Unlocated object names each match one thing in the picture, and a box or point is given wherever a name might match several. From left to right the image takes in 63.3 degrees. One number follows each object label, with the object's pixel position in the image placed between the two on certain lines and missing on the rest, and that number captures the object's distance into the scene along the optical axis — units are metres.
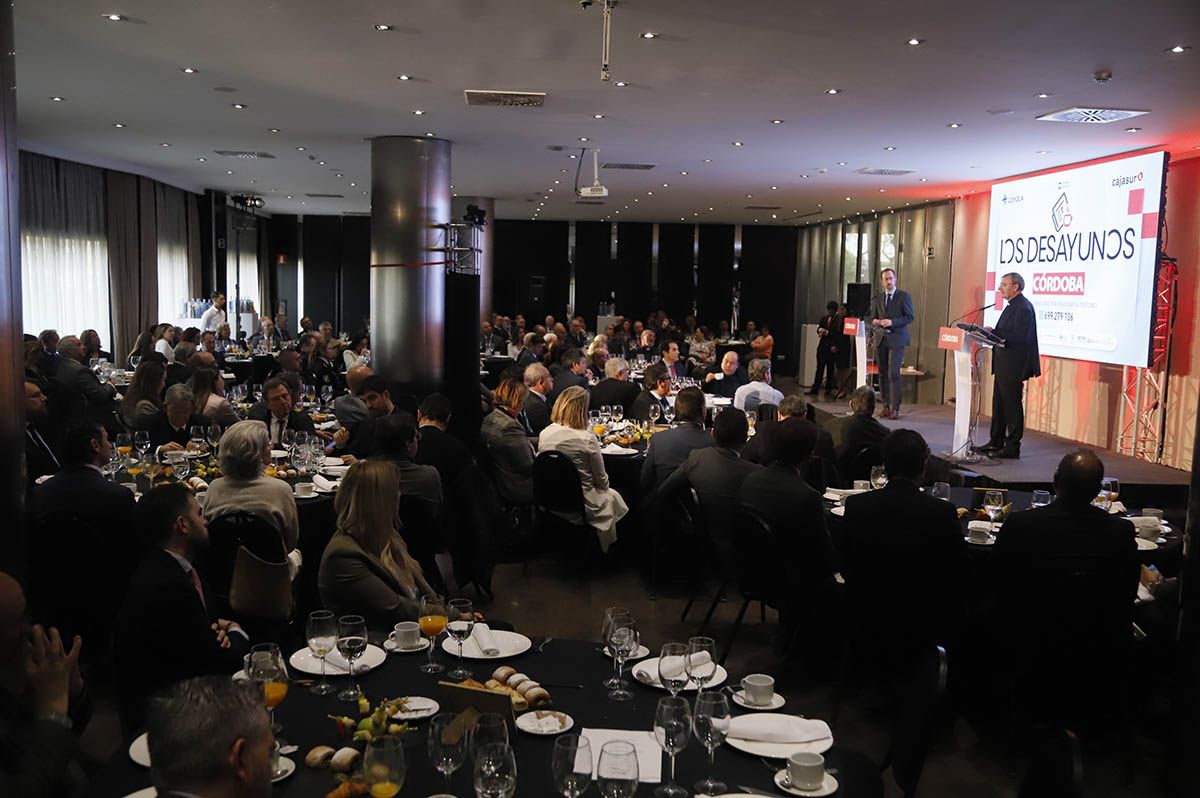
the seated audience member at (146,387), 7.24
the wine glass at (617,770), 2.06
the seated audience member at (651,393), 8.78
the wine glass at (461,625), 3.02
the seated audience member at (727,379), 10.26
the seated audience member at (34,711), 2.37
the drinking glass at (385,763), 2.17
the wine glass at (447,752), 2.31
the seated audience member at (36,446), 6.08
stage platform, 9.28
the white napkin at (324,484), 5.70
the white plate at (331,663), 3.00
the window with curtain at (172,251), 18.41
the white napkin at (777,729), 2.63
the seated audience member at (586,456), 6.66
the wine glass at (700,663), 2.84
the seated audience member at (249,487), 4.52
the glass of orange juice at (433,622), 3.07
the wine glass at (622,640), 2.98
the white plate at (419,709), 2.69
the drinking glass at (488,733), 2.21
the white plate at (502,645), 3.17
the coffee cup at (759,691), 2.85
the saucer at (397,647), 3.21
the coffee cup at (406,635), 3.22
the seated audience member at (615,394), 9.29
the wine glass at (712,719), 2.45
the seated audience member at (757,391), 8.52
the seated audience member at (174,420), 6.73
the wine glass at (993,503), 5.55
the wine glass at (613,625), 2.98
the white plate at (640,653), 3.14
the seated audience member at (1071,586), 4.10
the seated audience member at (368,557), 3.64
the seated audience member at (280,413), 6.99
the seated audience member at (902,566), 4.36
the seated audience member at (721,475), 5.72
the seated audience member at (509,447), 7.02
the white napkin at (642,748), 2.44
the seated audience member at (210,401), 7.10
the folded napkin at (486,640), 3.20
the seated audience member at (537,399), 8.42
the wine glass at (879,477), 6.07
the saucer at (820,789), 2.39
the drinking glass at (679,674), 2.90
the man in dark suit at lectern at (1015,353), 9.94
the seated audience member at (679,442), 6.62
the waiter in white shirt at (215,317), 17.42
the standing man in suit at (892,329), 14.19
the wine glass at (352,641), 2.86
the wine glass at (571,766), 2.17
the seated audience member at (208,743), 1.79
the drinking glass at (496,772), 2.14
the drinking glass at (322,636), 2.86
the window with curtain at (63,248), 13.88
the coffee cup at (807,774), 2.40
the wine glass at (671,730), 2.38
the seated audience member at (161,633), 2.96
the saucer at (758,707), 2.83
